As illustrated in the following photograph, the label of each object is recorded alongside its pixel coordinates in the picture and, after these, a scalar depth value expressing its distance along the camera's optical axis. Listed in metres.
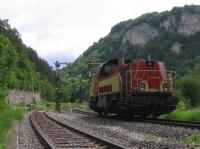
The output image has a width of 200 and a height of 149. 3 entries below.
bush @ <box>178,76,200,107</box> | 51.06
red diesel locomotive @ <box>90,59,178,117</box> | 24.28
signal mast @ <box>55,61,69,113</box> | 57.23
